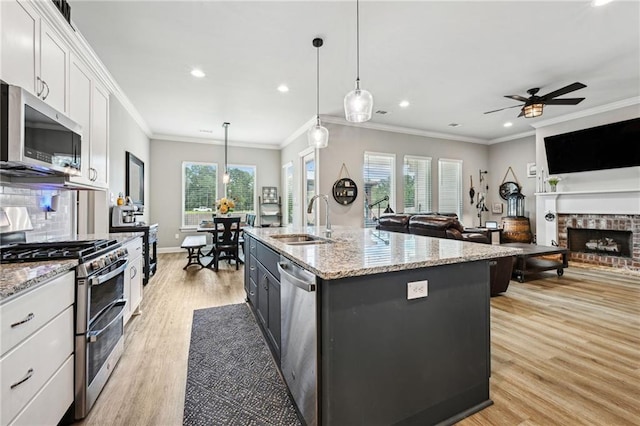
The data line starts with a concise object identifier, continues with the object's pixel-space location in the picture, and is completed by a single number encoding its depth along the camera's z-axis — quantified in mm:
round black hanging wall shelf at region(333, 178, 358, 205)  5812
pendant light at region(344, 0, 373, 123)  2387
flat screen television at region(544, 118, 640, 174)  4699
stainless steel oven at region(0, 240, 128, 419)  1536
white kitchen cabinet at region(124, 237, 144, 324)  2564
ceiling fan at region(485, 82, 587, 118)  3751
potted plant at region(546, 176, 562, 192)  5695
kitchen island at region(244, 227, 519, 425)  1248
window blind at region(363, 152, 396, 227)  6194
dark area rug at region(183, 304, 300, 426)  1583
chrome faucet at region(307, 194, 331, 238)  2411
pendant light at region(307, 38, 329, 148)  3287
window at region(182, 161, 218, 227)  7316
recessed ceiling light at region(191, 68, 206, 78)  3684
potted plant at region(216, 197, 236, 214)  5411
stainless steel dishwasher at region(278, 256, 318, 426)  1296
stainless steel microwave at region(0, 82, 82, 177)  1507
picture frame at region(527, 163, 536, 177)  6661
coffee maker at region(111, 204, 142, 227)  4016
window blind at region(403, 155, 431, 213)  6680
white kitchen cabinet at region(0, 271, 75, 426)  1043
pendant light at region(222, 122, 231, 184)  6047
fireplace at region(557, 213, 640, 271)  4844
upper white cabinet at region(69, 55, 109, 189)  2533
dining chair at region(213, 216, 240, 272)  5023
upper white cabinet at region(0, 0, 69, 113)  1688
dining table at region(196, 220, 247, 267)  5090
